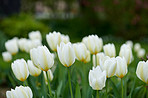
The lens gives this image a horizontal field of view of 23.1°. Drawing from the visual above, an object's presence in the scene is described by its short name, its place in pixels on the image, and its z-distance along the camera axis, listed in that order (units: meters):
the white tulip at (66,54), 0.95
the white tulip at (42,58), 0.96
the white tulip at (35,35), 1.52
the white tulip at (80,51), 1.10
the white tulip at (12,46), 1.35
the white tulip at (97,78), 0.92
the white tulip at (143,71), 0.94
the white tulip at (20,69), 1.01
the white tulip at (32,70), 1.11
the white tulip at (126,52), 1.10
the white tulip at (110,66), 0.95
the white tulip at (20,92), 0.92
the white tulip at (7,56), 1.46
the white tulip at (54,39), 1.13
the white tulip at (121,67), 0.98
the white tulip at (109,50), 1.15
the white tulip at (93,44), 1.13
